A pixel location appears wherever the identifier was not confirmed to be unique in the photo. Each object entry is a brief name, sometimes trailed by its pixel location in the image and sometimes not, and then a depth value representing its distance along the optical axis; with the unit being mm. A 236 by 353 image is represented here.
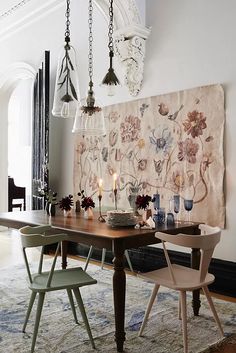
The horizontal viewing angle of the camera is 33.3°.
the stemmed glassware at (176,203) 3379
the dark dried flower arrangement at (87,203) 3459
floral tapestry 3982
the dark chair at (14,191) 8328
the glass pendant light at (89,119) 3451
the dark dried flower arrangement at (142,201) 3068
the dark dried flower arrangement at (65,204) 3559
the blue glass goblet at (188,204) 3350
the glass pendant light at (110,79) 3166
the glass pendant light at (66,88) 3373
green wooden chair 2584
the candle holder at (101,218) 3301
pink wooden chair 2561
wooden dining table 2596
